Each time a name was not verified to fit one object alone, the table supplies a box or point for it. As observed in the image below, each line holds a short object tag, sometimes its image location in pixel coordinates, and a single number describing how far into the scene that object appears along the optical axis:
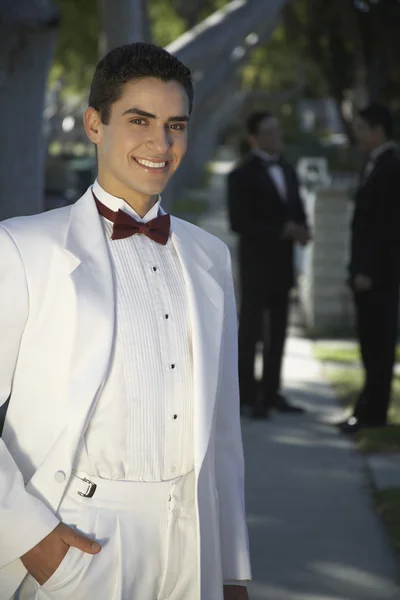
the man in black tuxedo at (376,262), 8.33
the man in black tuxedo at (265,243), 9.02
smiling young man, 2.68
